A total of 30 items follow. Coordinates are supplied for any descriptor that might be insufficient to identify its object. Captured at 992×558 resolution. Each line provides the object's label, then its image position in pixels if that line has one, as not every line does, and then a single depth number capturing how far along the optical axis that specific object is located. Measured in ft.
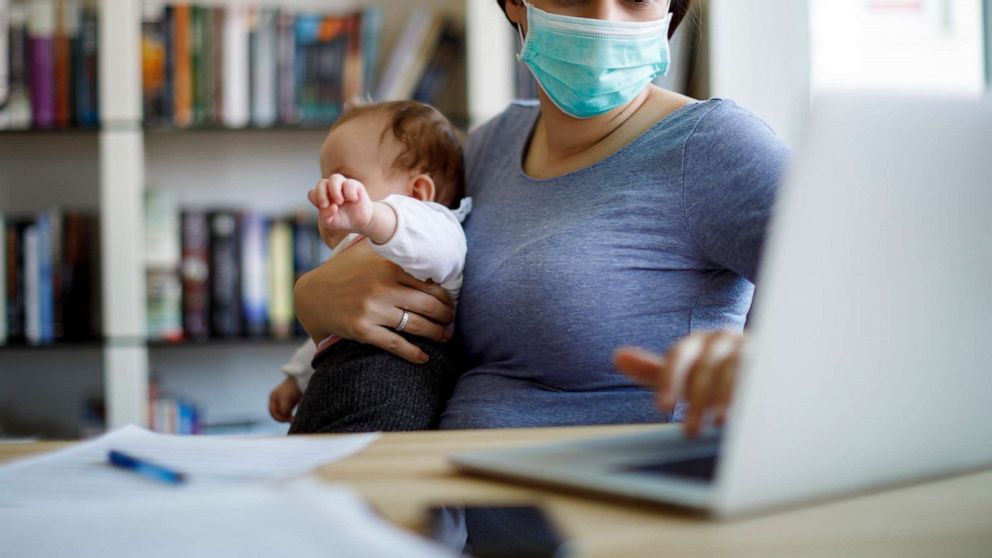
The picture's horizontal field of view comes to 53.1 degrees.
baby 3.93
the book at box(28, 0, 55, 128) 8.78
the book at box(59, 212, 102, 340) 8.87
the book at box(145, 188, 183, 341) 8.82
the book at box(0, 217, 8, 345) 8.66
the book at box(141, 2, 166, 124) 8.85
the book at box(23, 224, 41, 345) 8.71
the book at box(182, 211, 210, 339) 8.89
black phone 1.49
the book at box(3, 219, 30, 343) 8.68
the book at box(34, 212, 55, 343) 8.76
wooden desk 1.50
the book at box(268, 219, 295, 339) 9.00
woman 3.65
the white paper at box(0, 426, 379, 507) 1.94
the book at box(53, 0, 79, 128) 8.82
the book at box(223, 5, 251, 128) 8.87
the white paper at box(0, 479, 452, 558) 1.38
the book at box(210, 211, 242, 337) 8.91
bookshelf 8.98
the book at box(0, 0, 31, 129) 8.78
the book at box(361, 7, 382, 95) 9.04
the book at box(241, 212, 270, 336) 8.95
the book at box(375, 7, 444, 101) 9.04
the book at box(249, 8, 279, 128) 8.93
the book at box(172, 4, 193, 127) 8.83
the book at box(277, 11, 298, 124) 8.96
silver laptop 1.55
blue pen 2.01
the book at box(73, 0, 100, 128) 8.85
